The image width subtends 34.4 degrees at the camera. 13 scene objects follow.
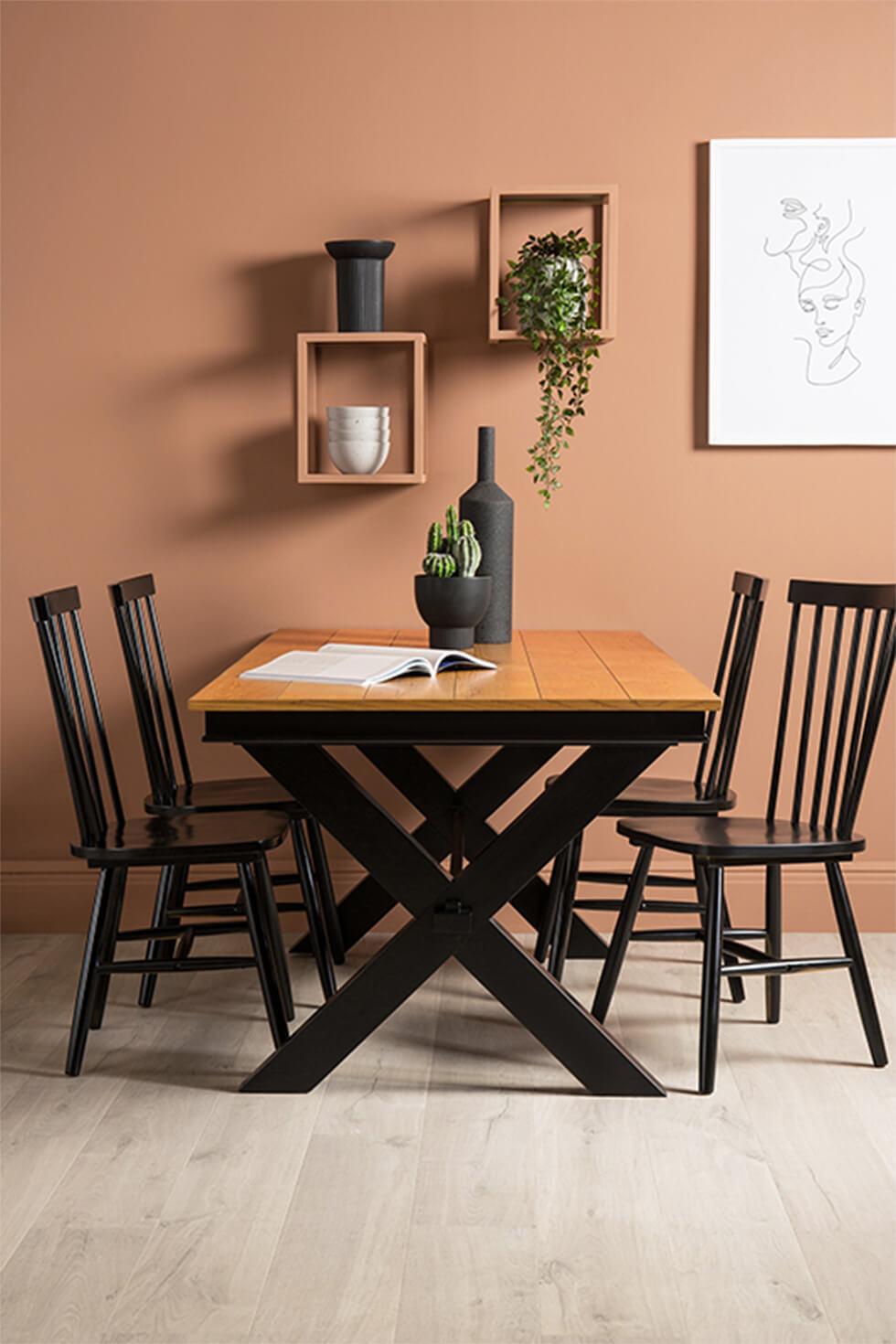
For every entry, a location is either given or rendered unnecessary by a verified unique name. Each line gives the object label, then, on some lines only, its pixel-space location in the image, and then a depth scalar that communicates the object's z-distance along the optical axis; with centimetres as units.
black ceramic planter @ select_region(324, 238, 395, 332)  347
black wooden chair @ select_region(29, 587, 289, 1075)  281
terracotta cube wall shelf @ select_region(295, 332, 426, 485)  366
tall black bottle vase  329
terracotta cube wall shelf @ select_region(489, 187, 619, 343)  349
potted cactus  296
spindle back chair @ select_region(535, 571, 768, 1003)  321
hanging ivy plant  340
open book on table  268
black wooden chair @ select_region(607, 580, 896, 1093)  277
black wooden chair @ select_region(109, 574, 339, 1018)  316
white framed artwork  360
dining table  253
